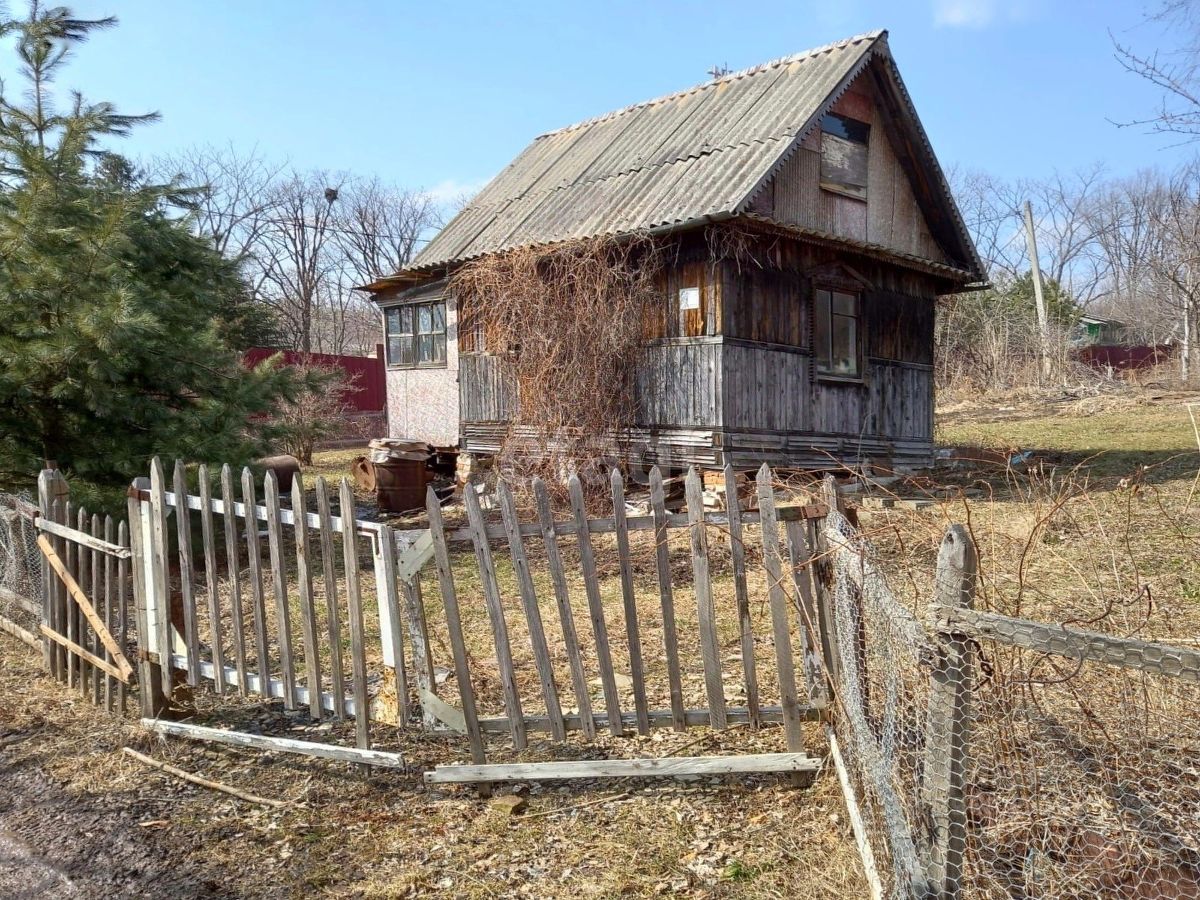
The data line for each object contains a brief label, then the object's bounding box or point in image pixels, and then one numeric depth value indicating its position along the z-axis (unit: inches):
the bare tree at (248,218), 1476.4
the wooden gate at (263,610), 152.2
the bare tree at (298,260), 1551.4
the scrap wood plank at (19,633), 235.5
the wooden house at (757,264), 429.7
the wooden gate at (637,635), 144.0
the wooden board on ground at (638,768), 141.6
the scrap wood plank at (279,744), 150.9
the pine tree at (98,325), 290.7
